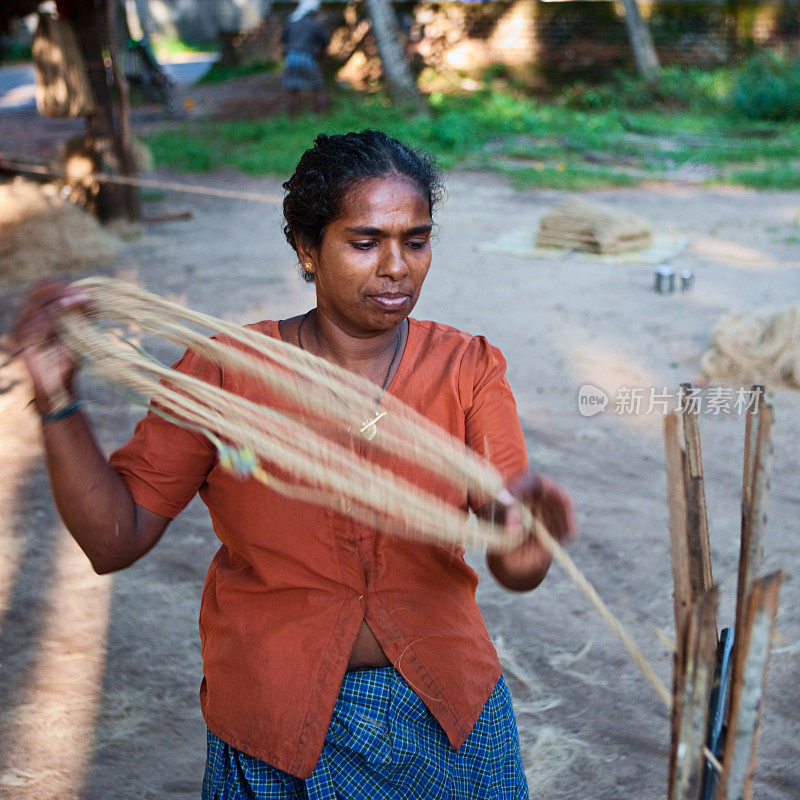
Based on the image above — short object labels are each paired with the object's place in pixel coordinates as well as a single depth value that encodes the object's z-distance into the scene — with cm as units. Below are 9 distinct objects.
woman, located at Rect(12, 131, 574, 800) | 140
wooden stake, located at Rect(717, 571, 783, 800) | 92
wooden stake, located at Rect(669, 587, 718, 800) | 93
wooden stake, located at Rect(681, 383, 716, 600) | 105
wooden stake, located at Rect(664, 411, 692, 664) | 98
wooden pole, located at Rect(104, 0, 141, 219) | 765
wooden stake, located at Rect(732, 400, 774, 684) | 97
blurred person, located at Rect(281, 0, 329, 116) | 1403
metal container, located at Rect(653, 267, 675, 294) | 584
